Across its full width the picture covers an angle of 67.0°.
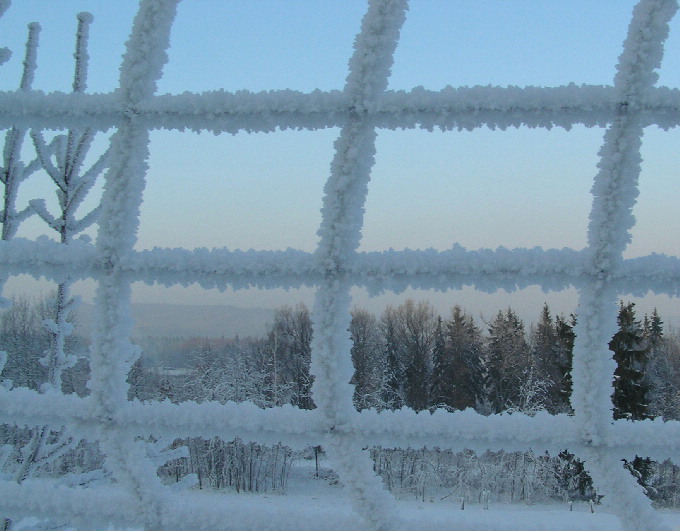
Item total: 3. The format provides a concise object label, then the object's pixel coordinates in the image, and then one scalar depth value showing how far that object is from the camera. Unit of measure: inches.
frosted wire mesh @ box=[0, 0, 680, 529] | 26.4
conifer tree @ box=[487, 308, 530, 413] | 1045.8
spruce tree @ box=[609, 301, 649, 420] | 653.9
